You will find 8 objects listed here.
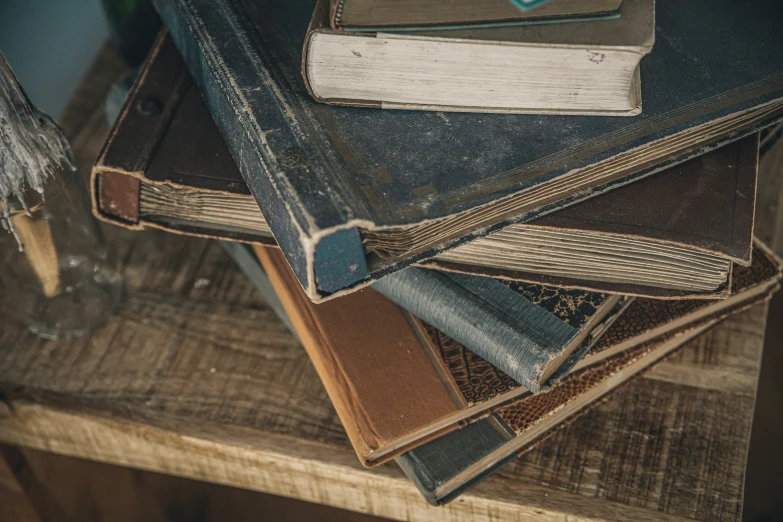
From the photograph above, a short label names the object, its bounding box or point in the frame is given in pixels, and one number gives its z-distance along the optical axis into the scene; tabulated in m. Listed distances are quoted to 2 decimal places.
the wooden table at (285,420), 0.86
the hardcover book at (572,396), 0.82
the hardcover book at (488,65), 0.71
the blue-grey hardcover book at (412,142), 0.69
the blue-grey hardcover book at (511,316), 0.78
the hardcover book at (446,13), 0.68
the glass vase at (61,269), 0.92
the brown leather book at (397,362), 0.81
